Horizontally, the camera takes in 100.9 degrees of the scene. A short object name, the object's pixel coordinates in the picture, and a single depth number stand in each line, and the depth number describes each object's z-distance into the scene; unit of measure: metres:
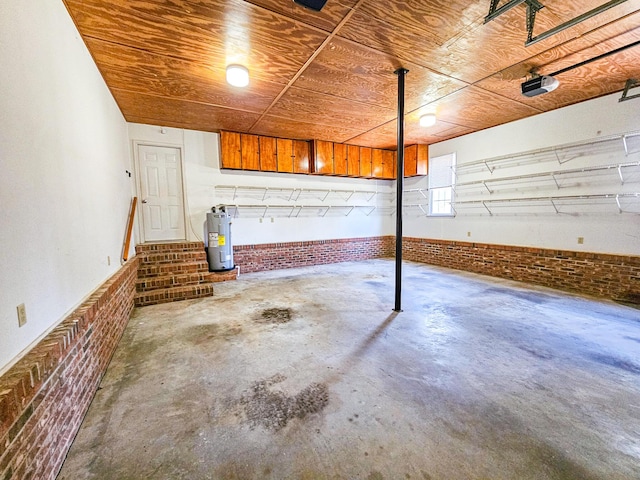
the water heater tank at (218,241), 5.46
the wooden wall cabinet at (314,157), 6.04
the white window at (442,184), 6.65
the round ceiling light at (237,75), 3.27
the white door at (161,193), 5.42
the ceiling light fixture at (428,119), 5.01
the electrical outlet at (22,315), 1.32
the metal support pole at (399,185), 3.43
